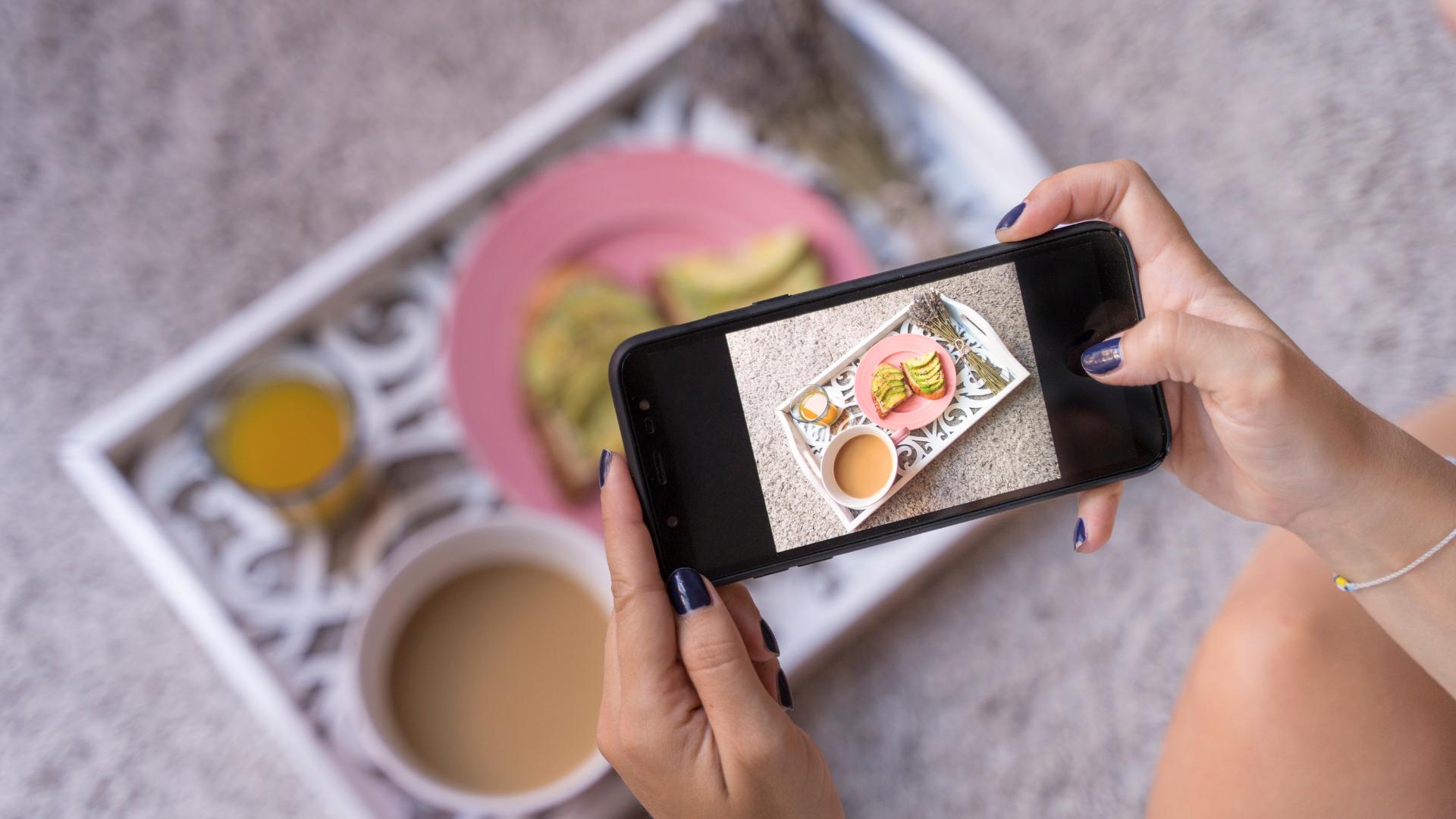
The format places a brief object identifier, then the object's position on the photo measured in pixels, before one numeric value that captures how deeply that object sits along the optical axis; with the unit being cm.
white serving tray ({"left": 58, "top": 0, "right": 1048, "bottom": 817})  77
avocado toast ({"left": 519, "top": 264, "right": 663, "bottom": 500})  80
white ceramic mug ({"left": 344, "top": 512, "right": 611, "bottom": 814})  67
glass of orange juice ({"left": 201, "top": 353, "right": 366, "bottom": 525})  77
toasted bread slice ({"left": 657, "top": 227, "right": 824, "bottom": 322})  81
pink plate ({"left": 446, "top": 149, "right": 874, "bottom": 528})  79
